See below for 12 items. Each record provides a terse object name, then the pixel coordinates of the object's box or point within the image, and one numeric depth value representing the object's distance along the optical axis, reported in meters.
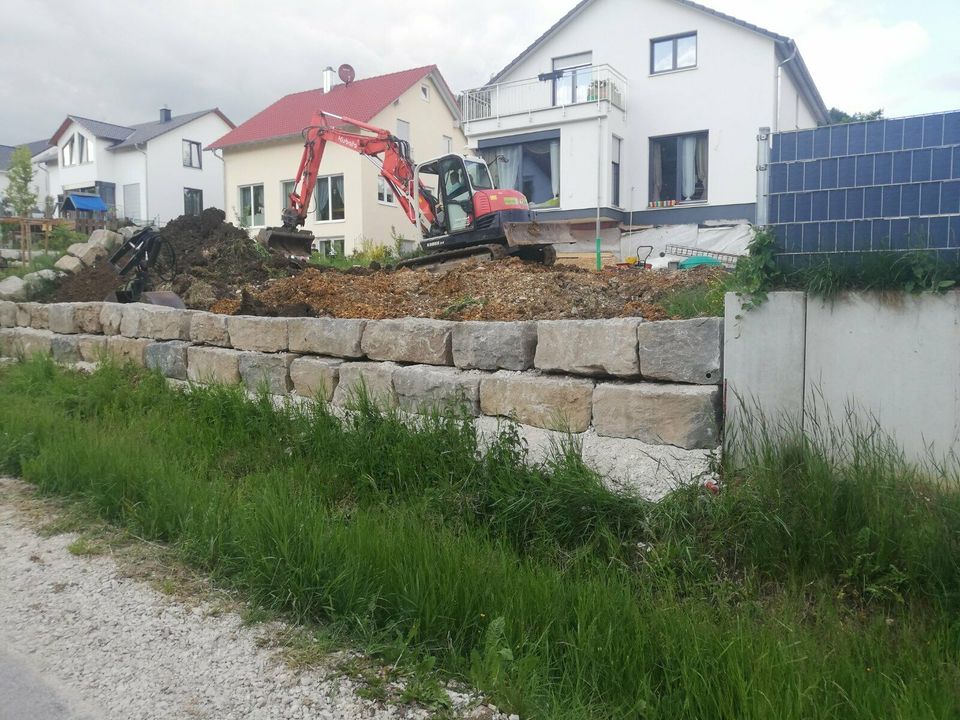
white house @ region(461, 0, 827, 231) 20.94
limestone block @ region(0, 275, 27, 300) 11.83
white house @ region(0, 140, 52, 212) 48.24
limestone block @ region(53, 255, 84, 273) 12.55
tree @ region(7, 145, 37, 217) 40.38
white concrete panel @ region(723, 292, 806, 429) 4.36
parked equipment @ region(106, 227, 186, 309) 9.55
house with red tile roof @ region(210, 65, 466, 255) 26.98
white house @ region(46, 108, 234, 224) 40.91
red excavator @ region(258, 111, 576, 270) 12.80
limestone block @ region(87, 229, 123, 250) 13.27
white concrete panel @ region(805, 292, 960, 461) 3.98
